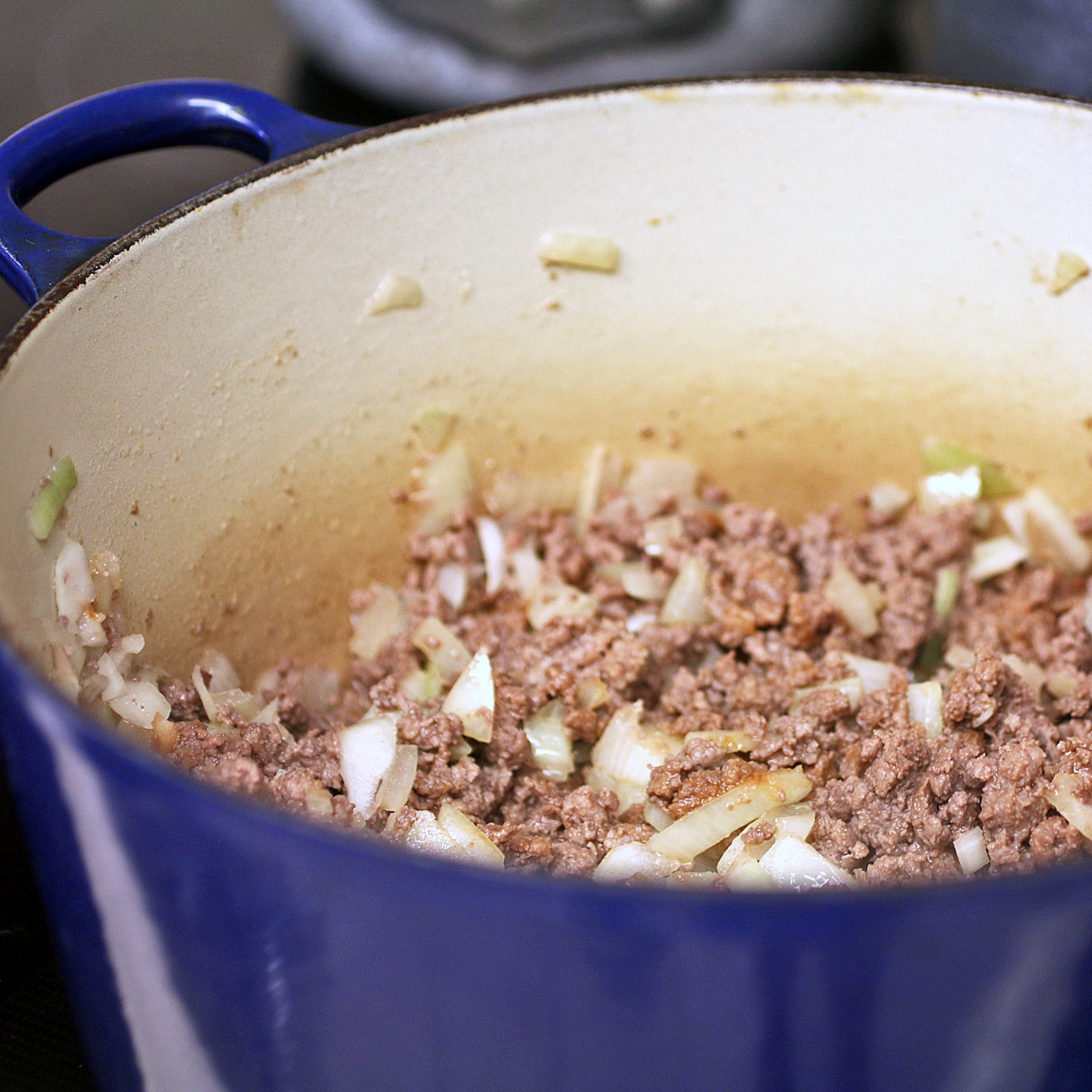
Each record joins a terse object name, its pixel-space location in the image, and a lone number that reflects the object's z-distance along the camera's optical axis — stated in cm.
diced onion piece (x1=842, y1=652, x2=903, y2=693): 57
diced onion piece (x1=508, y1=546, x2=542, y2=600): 59
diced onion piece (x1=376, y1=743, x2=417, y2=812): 54
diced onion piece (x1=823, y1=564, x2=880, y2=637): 58
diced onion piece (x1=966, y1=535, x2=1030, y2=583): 59
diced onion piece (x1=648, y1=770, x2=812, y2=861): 52
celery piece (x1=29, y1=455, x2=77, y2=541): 51
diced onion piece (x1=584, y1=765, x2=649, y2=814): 55
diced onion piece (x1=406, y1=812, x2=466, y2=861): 52
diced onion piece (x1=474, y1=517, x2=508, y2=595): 59
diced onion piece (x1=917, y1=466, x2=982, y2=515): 60
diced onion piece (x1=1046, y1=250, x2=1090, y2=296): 57
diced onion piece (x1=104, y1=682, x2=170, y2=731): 52
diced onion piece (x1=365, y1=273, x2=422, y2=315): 57
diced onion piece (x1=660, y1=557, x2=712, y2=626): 58
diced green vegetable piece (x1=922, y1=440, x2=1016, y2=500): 60
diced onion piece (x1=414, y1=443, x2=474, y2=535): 59
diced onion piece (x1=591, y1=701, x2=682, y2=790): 55
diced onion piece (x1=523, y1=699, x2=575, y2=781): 56
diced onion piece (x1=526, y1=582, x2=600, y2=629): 58
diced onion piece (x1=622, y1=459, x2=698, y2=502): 60
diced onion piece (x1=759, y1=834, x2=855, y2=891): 51
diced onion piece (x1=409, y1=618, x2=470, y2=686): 57
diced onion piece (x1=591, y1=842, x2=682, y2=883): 52
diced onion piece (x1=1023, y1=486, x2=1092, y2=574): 59
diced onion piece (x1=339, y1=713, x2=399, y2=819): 54
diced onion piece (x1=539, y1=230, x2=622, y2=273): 58
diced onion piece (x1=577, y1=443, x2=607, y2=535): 60
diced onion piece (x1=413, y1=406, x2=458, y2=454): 58
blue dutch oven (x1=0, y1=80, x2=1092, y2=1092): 45
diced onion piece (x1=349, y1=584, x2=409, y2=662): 58
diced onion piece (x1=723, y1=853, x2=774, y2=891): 51
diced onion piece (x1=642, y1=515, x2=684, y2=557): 59
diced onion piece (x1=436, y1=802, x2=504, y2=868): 52
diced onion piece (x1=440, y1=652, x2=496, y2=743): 55
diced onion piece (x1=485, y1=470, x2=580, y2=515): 60
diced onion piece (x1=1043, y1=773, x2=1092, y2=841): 52
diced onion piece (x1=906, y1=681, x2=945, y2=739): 55
